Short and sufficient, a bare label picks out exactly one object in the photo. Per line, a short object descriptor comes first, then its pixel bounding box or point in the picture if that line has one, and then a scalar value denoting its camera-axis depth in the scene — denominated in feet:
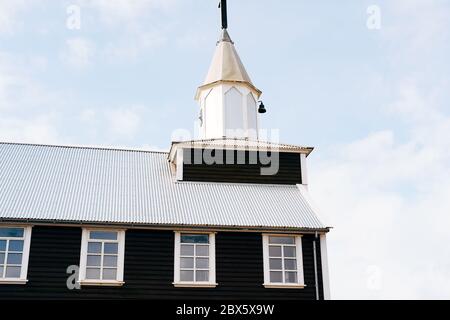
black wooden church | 68.74
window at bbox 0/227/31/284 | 67.46
